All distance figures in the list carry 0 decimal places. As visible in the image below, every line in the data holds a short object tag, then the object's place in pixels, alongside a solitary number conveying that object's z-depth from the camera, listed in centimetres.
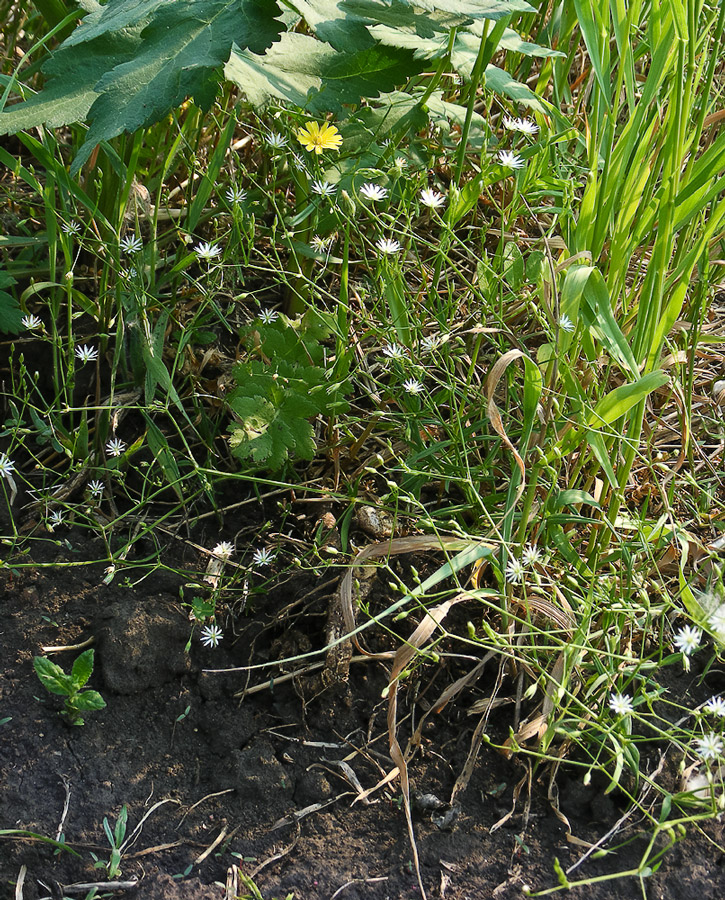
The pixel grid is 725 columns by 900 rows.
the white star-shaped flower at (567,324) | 65
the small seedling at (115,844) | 62
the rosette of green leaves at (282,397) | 70
